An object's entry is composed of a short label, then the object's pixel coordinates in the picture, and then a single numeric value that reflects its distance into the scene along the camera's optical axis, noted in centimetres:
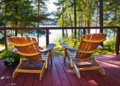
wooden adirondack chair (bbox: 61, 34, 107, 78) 207
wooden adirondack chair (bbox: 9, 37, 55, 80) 197
